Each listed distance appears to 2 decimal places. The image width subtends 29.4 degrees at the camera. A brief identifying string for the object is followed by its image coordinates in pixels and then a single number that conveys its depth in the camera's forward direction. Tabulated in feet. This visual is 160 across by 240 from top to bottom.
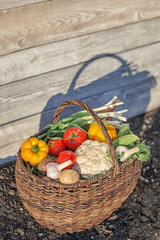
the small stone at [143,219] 9.29
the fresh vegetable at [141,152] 8.12
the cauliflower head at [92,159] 7.88
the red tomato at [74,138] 8.69
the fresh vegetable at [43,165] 7.91
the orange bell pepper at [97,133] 8.75
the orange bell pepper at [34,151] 8.14
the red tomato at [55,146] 8.66
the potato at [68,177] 7.31
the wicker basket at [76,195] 7.33
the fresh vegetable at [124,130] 9.04
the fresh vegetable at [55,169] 7.56
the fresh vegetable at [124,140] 8.54
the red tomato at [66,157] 7.87
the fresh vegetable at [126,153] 7.95
